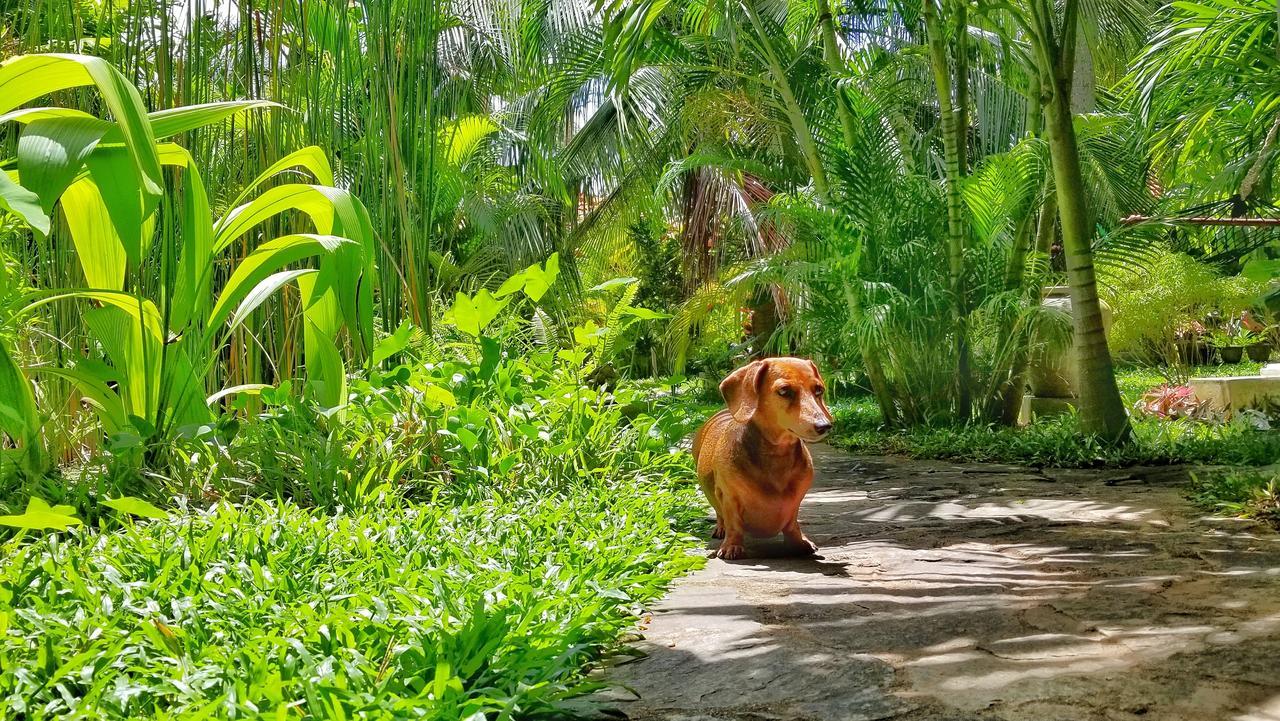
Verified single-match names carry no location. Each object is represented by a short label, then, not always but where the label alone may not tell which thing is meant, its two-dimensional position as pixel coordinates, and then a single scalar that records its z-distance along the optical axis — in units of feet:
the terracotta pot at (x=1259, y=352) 52.49
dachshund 9.91
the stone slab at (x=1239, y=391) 25.59
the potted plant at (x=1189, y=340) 38.96
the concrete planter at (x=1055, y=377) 27.63
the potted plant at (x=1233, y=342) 44.62
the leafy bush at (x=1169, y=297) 34.40
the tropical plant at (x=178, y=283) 9.99
